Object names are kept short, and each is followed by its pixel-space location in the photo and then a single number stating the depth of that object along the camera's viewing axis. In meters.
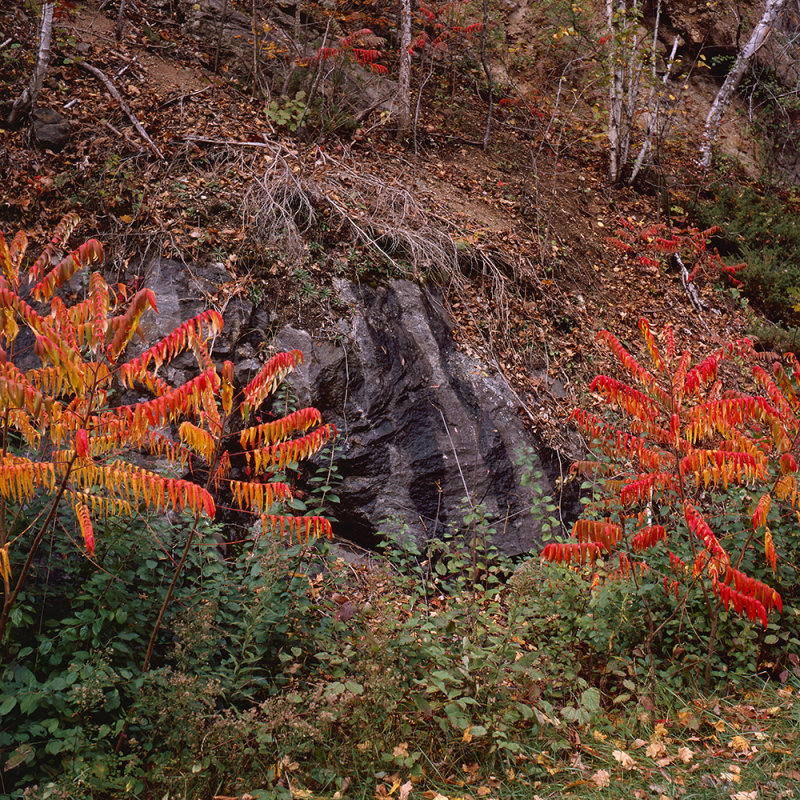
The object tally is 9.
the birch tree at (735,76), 10.91
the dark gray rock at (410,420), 6.08
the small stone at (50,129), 6.96
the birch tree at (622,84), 9.76
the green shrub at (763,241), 9.94
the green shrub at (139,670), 2.92
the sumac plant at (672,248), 9.77
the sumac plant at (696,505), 3.52
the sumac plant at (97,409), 2.73
